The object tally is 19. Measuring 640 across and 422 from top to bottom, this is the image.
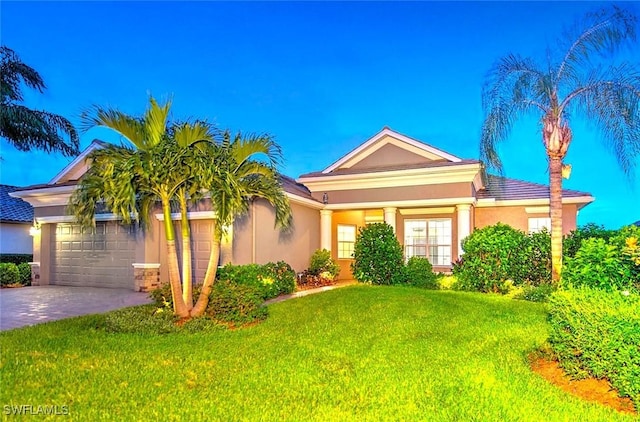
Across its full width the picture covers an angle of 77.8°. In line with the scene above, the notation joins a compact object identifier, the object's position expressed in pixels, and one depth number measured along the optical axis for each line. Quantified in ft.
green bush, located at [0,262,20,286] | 50.14
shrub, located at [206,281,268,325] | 25.98
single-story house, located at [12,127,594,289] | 43.06
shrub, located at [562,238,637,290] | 19.74
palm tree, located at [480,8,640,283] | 33.72
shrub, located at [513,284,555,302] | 33.65
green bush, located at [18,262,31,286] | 51.34
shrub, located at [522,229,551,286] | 38.22
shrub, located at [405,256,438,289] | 40.83
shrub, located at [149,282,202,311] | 27.68
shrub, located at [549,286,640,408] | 13.46
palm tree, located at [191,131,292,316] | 25.25
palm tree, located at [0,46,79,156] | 44.70
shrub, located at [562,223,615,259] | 35.19
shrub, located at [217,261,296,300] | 35.22
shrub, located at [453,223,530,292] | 38.24
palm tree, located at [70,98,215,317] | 23.85
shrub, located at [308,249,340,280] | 47.98
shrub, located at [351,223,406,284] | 41.55
